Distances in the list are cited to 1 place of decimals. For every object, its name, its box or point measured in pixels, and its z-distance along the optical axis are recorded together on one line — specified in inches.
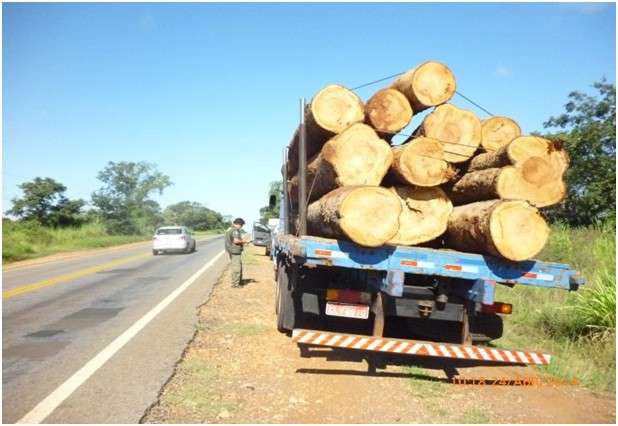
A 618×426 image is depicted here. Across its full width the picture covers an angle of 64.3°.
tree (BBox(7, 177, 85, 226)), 1582.2
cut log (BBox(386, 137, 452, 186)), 202.4
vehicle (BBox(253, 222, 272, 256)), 1023.6
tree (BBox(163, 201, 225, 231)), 4896.7
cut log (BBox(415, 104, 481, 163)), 223.5
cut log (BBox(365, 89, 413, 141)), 227.6
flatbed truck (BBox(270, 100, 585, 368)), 189.8
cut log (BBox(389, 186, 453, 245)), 209.2
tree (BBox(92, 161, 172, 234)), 2588.6
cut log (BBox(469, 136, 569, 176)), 201.8
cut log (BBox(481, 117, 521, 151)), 231.9
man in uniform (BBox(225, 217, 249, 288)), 445.4
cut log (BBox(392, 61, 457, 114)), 228.5
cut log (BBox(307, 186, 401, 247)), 182.1
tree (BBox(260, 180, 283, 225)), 1227.1
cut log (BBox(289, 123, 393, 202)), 207.6
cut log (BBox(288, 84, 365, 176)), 230.1
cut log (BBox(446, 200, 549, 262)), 178.7
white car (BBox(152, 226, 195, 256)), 996.1
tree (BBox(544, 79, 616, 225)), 785.6
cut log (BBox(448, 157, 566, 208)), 197.5
